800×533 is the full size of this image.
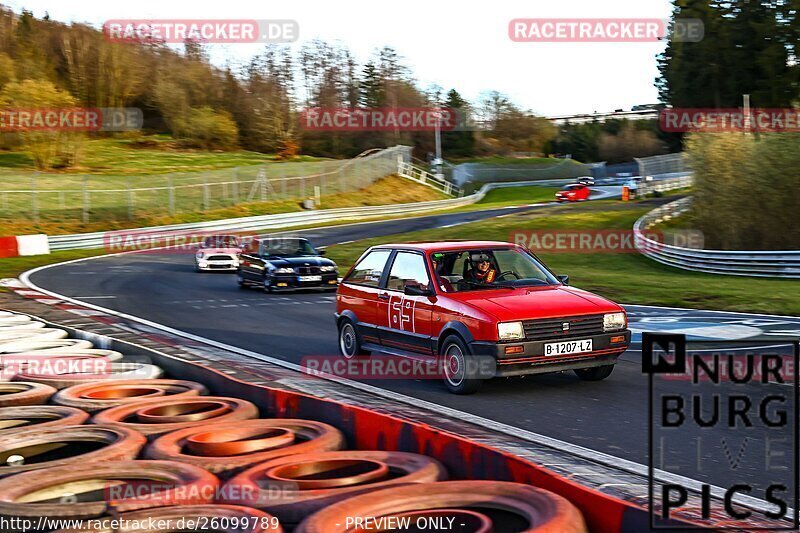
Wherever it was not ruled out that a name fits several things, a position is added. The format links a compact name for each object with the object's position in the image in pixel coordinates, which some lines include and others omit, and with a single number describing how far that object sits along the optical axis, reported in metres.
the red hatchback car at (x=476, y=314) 8.86
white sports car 27.66
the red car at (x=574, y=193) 63.28
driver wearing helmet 10.13
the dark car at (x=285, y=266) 20.83
